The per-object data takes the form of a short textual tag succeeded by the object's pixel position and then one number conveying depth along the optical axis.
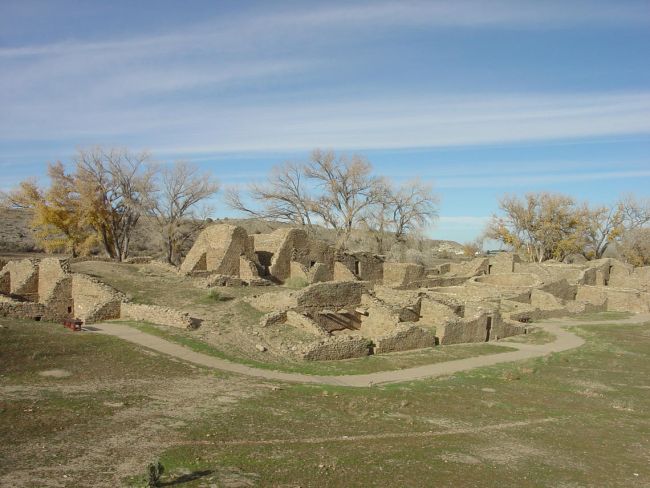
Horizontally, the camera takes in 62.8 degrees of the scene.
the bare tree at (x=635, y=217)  64.31
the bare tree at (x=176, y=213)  41.94
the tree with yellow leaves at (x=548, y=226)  62.88
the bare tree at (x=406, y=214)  49.38
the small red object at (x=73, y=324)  18.28
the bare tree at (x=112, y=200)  40.75
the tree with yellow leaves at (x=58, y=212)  40.50
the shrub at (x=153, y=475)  7.70
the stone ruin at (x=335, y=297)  20.81
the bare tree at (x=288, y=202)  46.81
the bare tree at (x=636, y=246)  61.97
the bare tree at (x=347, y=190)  47.50
